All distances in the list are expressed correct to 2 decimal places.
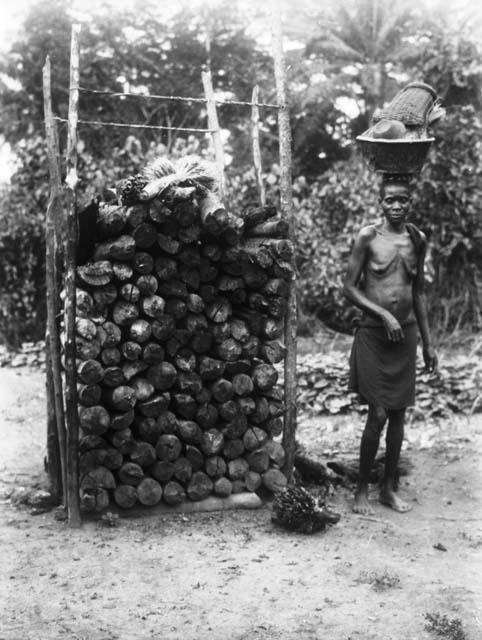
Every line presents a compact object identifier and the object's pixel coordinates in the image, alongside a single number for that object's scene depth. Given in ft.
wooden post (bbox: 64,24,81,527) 15.30
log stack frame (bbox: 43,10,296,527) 15.38
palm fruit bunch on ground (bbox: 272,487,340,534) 15.58
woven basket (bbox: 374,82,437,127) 17.11
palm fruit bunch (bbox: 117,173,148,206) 15.38
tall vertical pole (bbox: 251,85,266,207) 18.15
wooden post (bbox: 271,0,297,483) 17.83
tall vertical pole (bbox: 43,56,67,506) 16.78
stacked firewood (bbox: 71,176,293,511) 15.61
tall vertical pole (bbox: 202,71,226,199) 17.87
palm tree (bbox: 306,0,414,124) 42.91
